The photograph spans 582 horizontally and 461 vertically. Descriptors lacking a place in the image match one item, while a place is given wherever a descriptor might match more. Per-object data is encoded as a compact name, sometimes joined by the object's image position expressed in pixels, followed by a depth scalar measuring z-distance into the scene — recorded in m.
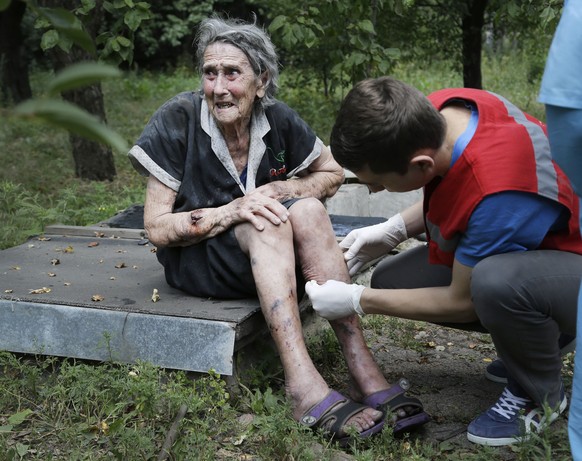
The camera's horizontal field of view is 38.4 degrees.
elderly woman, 2.74
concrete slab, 2.83
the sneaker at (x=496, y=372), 3.18
